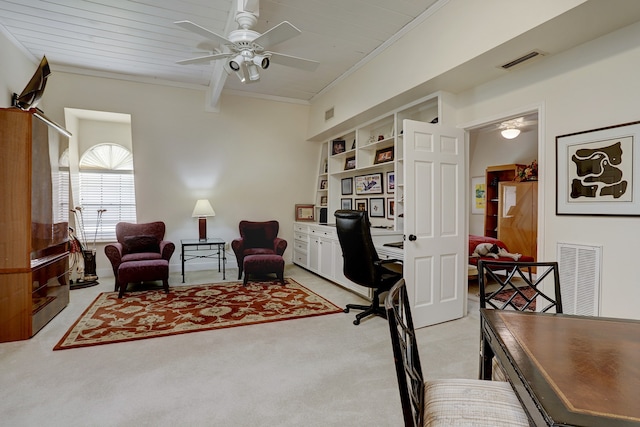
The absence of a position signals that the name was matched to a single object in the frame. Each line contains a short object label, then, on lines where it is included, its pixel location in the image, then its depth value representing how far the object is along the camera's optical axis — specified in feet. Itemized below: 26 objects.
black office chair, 9.93
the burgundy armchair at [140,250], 13.03
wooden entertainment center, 8.77
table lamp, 16.67
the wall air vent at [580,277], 7.80
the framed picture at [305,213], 19.95
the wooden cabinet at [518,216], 18.70
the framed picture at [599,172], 7.17
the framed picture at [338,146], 18.31
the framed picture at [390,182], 14.74
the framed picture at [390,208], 14.80
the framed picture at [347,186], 17.78
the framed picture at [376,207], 15.58
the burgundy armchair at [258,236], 16.75
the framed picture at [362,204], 16.53
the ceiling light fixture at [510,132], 16.48
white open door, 9.84
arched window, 16.53
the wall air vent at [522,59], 8.52
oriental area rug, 9.50
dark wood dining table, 2.41
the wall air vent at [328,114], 17.03
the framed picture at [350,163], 17.02
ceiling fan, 8.50
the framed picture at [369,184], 15.65
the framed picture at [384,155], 14.56
